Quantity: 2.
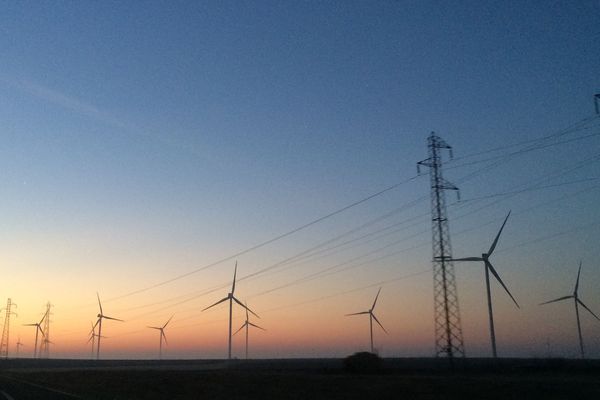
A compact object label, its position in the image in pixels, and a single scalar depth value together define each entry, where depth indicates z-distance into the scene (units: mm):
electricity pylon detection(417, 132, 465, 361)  64812
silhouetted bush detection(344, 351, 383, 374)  73250
